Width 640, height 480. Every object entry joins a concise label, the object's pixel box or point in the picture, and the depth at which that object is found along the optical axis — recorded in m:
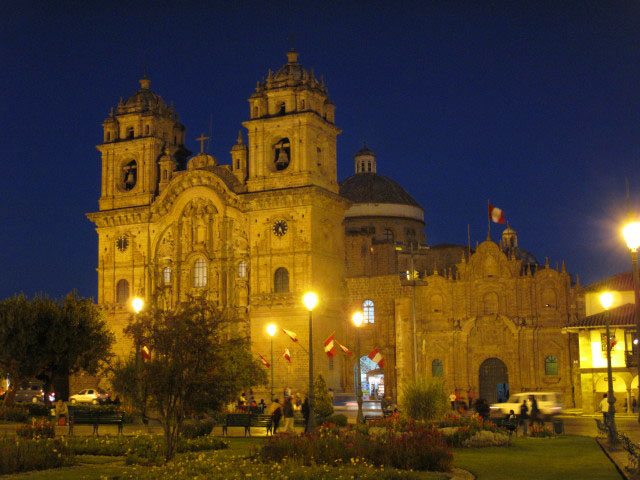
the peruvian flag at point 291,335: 49.72
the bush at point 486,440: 26.64
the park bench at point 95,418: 32.27
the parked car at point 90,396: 55.06
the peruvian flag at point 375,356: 41.97
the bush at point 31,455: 20.31
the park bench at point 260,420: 33.59
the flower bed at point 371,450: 20.75
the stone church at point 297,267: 54.06
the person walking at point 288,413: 30.81
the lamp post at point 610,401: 24.77
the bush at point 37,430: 25.03
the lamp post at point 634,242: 19.05
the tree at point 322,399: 39.97
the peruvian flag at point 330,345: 44.81
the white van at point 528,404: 41.66
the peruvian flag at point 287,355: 50.78
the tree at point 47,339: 43.22
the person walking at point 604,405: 42.12
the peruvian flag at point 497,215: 55.19
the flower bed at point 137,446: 22.55
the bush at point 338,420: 35.50
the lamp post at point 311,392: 28.71
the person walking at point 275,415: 31.33
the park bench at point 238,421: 32.72
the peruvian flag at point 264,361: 52.33
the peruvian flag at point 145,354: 35.25
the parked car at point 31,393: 66.00
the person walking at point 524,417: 31.05
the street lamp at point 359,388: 34.47
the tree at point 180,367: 21.67
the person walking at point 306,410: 30.78
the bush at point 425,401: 32.56
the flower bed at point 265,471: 18.17
